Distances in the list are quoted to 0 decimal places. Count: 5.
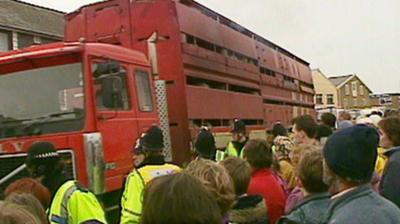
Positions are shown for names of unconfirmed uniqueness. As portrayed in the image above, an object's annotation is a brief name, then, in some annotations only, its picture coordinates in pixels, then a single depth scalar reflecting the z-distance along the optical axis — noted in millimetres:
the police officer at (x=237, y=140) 8039
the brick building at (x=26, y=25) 25422
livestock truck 6215
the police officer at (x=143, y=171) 4180
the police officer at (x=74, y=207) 3611
